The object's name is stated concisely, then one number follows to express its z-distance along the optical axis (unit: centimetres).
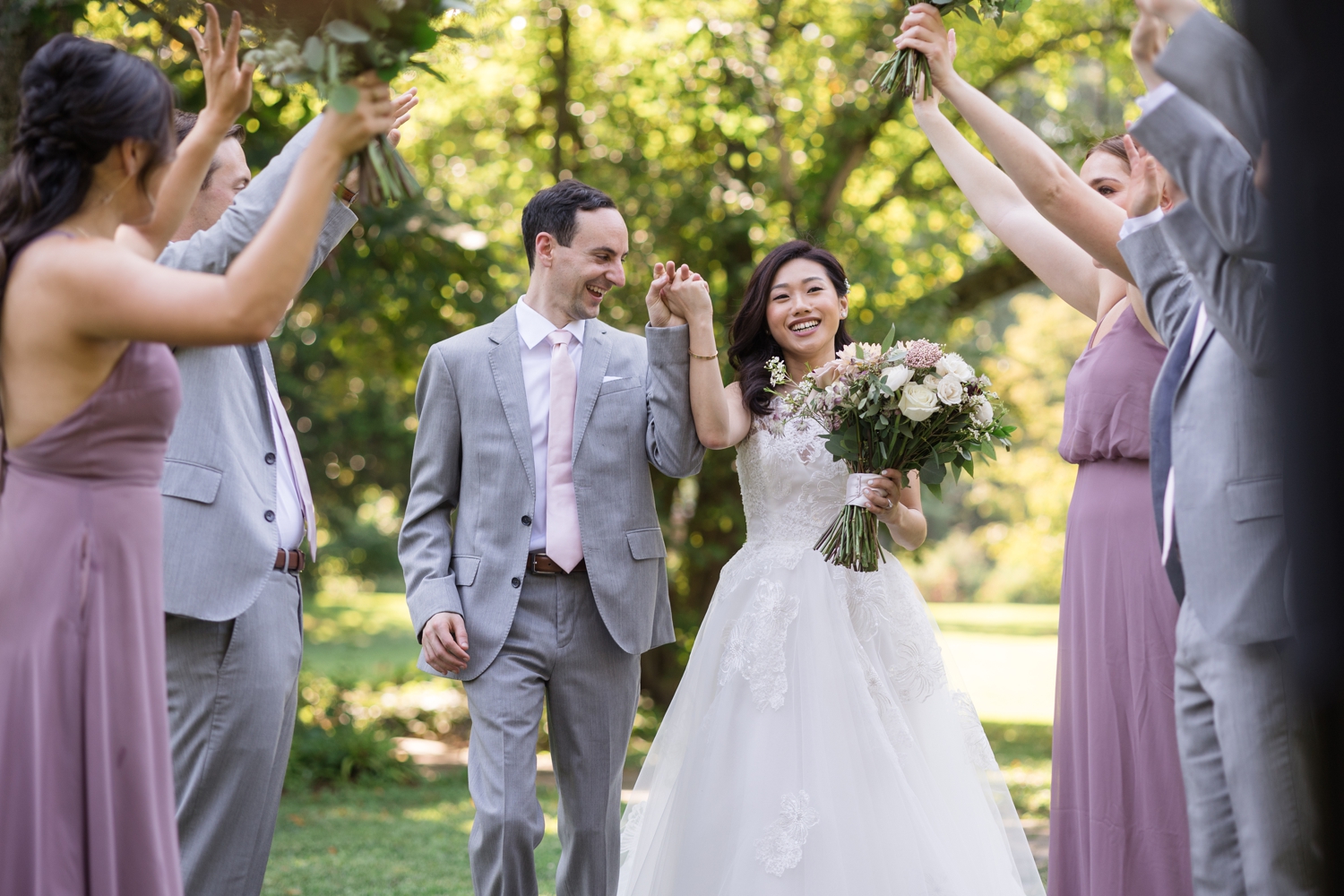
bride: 400
